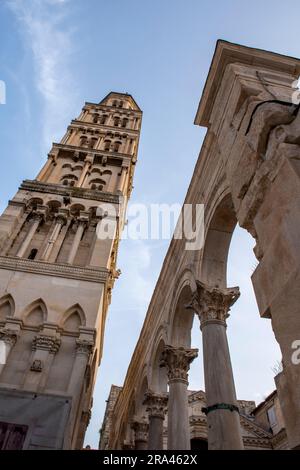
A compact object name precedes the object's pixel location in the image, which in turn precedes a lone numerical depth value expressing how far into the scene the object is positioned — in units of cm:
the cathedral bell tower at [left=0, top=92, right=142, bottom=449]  629
